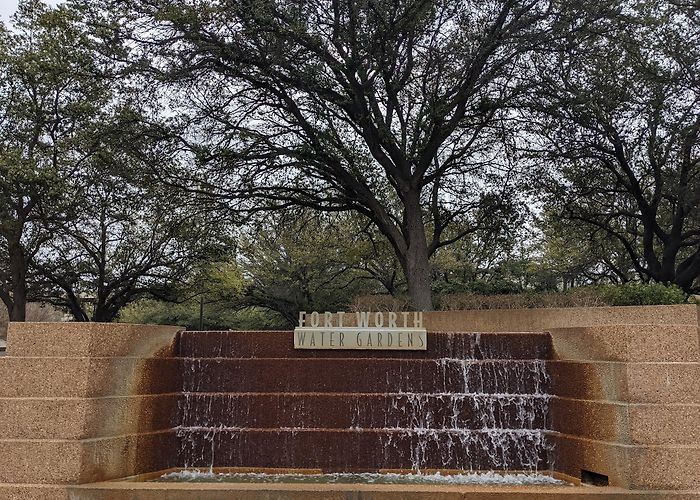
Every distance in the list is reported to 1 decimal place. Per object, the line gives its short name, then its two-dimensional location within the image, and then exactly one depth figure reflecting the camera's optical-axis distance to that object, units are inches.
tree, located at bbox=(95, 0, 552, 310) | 725.9
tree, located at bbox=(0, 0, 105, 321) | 862.5
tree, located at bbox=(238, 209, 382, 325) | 1412.4
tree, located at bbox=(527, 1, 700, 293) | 804.6
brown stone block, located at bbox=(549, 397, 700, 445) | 331.6
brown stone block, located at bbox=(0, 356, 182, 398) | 348.2
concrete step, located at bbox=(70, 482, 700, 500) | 312.0
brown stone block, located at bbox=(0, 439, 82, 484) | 333.7
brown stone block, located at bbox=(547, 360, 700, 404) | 337.7
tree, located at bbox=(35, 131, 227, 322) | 900.0
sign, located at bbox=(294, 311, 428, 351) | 423.2
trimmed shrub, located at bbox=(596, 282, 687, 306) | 508.4
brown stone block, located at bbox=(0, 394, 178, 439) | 340.8
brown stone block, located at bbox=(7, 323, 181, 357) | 354.9
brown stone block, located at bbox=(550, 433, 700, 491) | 324.8
